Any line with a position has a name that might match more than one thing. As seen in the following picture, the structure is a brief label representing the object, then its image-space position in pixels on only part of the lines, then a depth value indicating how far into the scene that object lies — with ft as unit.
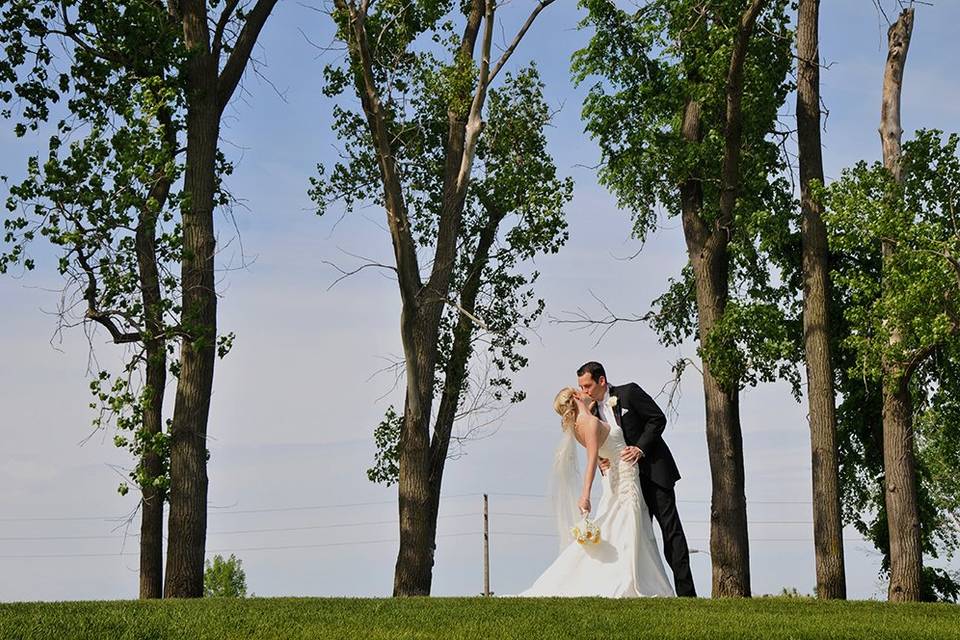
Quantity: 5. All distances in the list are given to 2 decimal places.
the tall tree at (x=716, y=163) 70.08
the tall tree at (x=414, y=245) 65.05
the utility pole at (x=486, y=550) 122.52
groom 51.11
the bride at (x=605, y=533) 49.34
